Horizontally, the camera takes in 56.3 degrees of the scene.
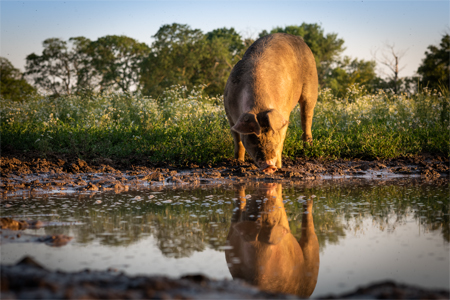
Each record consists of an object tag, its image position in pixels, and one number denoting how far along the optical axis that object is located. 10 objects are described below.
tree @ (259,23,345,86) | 54.53
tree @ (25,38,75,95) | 43.89
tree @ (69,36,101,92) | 43.62
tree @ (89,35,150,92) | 43.44
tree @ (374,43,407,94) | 24.98
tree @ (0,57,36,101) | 37.44
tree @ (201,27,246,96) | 41.81
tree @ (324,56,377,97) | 49.44
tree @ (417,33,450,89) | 36.91
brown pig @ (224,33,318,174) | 5.87
